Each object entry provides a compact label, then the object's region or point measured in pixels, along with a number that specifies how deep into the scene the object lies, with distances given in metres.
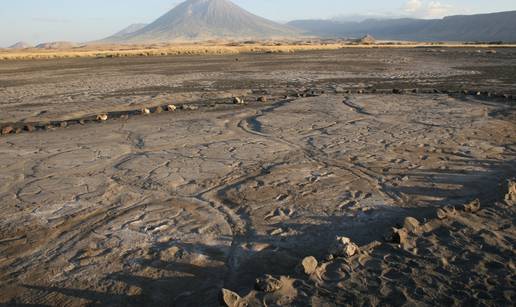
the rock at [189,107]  11.88
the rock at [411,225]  4.51
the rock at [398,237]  4.27
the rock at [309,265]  3.78
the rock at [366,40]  73.32
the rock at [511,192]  5.31
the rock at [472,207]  4.99
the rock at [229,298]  3.35
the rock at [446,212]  4.79
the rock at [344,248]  4.05
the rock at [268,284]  3.54
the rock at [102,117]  10.76
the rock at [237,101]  12.73
